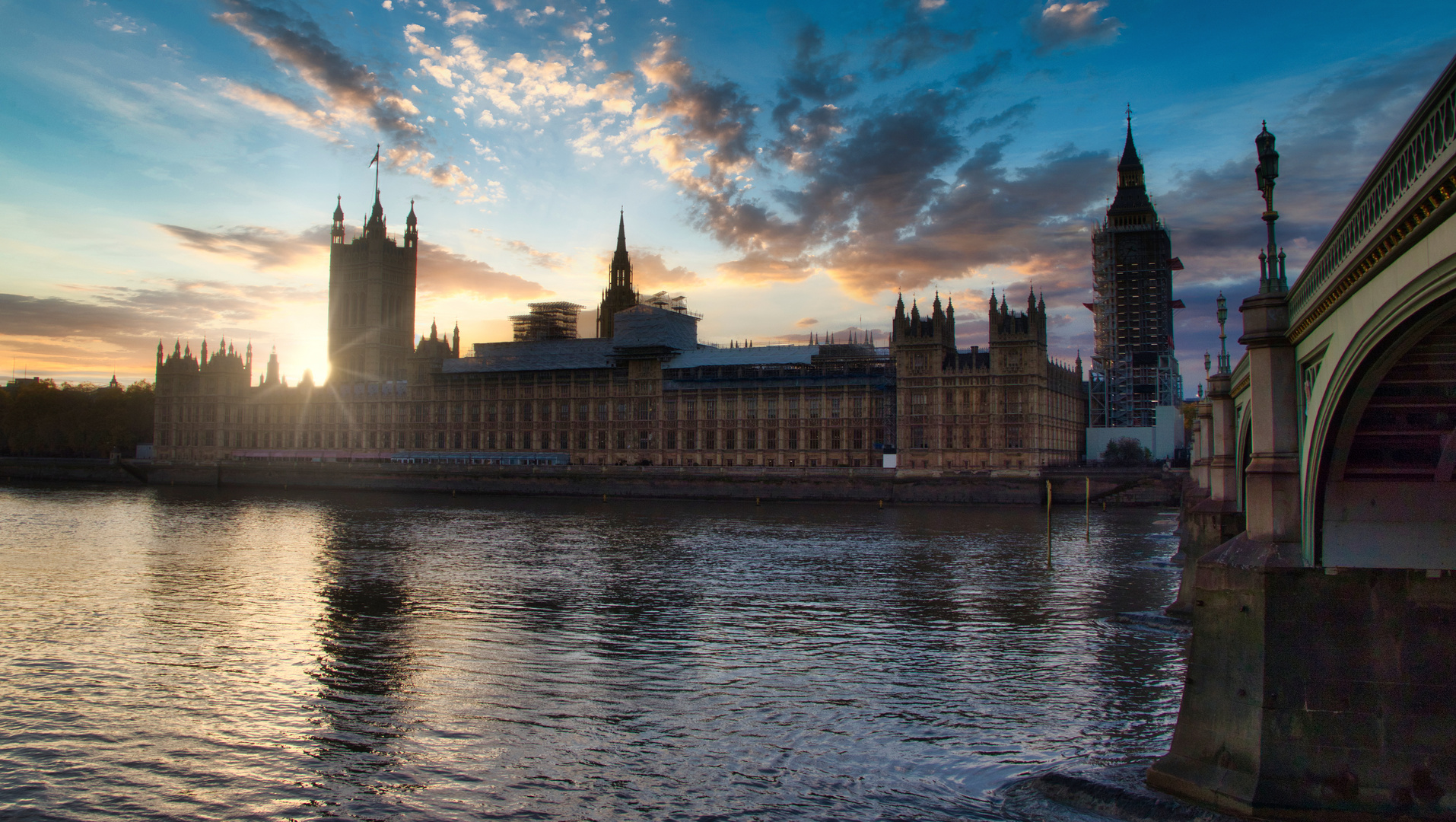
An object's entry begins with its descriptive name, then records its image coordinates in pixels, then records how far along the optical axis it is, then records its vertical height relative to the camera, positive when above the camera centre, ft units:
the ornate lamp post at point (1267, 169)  53.60 +15.90
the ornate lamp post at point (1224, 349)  107.20 +12.37
